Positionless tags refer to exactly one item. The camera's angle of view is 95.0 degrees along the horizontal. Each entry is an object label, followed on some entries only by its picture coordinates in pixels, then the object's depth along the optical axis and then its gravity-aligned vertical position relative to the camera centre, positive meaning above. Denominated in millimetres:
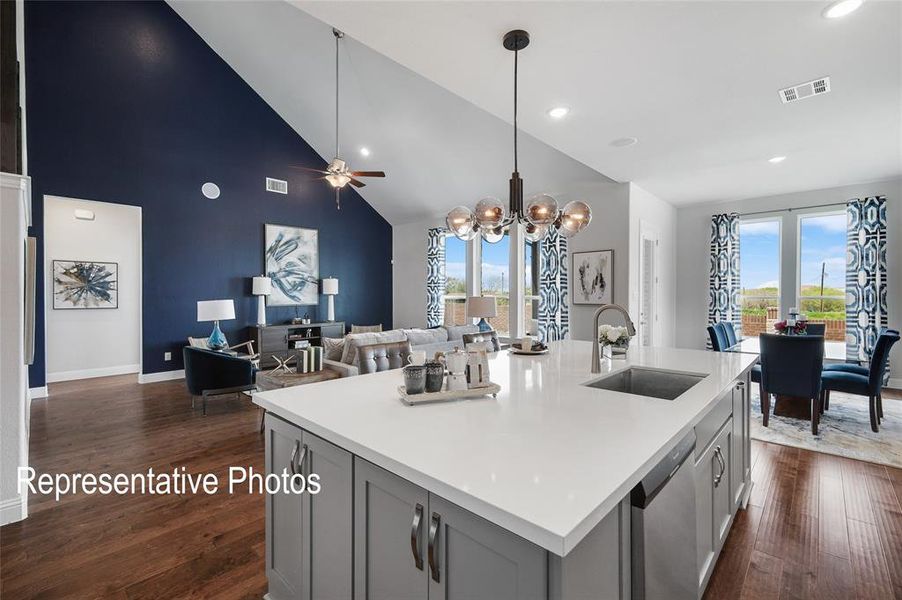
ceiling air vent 2713 +1411
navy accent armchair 4309 -797
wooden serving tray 1534 -375
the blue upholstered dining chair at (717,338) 4414 -431
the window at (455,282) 7699 +281
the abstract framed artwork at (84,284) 5953 +173
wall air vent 6938 +1887
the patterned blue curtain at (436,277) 7758 +375
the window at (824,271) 5590 +376
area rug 3266 -1202
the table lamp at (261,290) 6500 +95
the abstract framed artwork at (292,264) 6965 +571
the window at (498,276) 6945 +358
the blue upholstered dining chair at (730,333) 4816 -424
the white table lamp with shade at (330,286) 7406 +192
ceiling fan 4930 +1482
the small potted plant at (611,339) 2562 -256
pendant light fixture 2453 +523
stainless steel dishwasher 1070 -666
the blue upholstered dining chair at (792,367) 3537 -607
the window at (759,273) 5984 +361
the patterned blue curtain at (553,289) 6035 +123
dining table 4145 -1112
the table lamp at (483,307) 5492 -132
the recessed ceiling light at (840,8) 1978 +1410
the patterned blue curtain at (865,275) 5109 +292
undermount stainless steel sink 2123 -455
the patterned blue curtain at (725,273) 6105 +368
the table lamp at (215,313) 5320 -218
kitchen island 866 -451
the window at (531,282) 6609 +246
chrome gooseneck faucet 2148 -188
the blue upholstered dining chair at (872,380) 3475 -733
